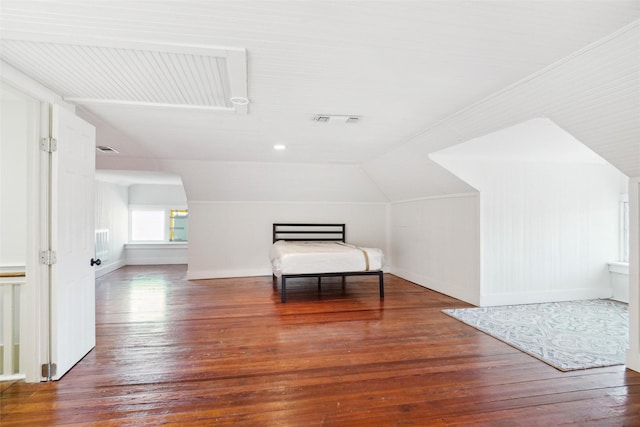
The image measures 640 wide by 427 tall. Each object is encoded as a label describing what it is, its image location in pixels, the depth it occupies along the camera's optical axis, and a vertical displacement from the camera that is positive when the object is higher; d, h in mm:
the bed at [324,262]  4750 -712
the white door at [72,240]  2430 -201
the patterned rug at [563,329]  2859 -1256
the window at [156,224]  8578 -240
